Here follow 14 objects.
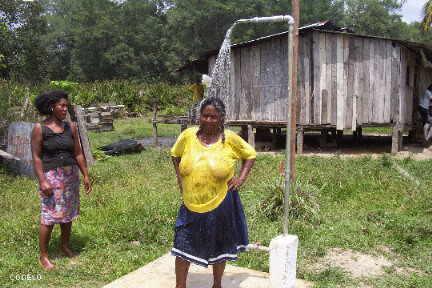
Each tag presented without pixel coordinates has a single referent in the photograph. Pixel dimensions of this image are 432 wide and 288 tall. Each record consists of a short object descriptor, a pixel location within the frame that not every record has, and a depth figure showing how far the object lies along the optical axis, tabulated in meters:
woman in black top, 4.09
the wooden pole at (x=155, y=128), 13.76
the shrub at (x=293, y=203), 5.69
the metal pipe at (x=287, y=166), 3.35
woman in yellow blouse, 3.11
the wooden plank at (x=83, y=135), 9.32
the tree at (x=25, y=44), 30.05
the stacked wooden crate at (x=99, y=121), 17.45
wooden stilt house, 10.95
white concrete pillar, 3.27
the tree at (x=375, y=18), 51.16
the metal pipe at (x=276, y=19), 3.33
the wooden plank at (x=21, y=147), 8.38
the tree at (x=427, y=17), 14.61
